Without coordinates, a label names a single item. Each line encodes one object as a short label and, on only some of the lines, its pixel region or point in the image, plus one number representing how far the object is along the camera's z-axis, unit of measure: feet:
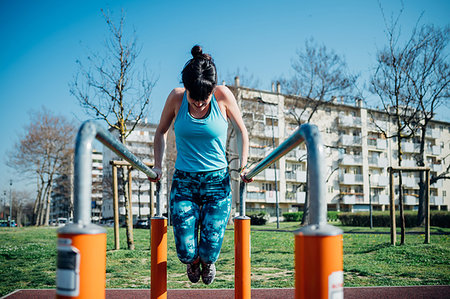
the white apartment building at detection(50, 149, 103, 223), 129.59
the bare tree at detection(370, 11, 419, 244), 45.24
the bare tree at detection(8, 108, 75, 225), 97.71
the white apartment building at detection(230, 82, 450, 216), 142.41
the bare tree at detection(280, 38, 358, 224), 71.10
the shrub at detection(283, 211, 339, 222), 126.72
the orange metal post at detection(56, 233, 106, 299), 4.19
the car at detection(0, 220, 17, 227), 215.51
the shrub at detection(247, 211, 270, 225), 105.09
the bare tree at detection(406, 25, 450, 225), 46.98
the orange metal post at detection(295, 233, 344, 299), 4.04
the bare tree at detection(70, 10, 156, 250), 31.83
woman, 9.42
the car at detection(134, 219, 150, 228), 108.48
